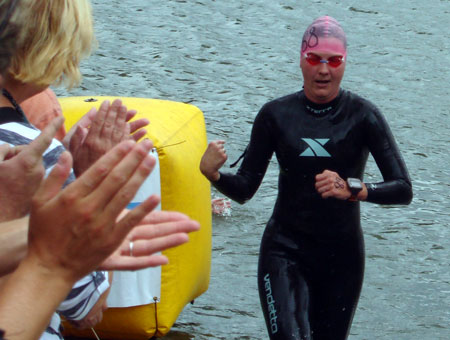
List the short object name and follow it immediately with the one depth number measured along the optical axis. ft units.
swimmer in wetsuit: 26.81
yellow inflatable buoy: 30.88
